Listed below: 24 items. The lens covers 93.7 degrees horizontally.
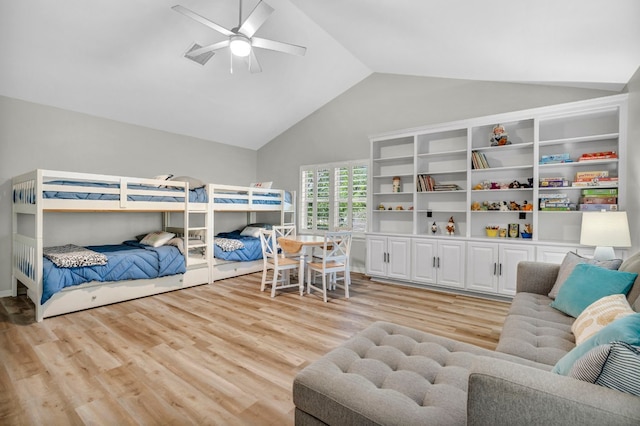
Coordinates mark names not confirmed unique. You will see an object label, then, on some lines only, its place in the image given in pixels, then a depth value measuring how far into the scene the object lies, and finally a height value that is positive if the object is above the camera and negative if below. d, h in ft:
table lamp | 8.91 -0.61
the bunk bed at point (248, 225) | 16.21 -0.88
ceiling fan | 8.61 +5.47
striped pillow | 2.90 -1.57
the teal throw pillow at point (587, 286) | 6.28 -1.65
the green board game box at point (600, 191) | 11.21 +0.80
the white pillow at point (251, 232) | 18.82 -1.52
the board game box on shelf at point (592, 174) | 11.38 +1.46
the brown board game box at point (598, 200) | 11.30 +0.46
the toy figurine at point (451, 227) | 14.99 -0.84
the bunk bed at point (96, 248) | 10.55 -1.12
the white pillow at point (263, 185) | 19.06 +1.50
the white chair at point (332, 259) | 12.99 -2.23
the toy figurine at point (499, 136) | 13.34 +3.34
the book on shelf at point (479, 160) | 13.78 +2.32
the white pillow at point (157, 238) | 14.51 -1.56
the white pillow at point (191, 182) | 15.40 +1.35
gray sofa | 2.96 -2.50
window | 18.48 +0.82
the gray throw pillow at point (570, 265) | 7.50 -1.38
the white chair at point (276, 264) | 13.35 -2.54
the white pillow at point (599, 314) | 5.00 -1.81
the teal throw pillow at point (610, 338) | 3.28 -1.44
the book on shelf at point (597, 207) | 10.91 +0.19
